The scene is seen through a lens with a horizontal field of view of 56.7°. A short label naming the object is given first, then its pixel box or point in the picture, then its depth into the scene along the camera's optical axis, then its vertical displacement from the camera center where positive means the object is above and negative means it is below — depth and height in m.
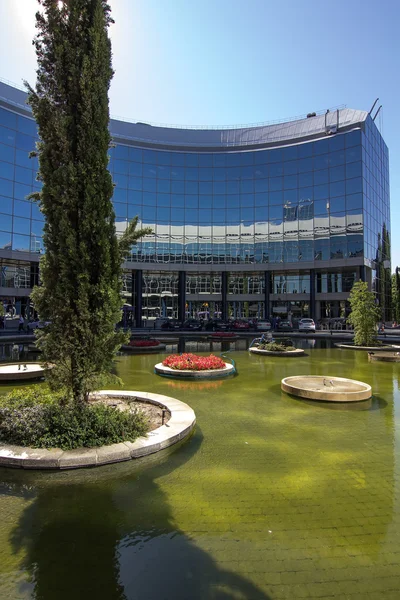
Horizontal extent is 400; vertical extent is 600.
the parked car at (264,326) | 42.14 -1.11
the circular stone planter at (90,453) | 5.66 -2.21
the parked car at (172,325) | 43.88 -1.15
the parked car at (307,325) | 40.17 -0.93
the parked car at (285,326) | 42.20 -1.11
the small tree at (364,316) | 24.42 +0.09
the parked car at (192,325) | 43.81 -1.12
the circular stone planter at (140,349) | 22.90 -2.14
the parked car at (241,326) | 42.91 -1.16
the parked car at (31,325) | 35.82 -1.10
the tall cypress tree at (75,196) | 6.89 +2.24
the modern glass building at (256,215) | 47.56 +13.94
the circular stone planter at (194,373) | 13.62 -2.15
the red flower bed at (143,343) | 23.52 -1.84
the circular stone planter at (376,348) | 23.06 -1.98
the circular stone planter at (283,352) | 20.41 -2.01
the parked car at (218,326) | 42.75 -1.18
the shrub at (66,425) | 6.18 -1.93
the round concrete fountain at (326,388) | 10.12 -2.10
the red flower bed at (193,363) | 14.11 -1.85
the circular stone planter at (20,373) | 12.70 -2.04
